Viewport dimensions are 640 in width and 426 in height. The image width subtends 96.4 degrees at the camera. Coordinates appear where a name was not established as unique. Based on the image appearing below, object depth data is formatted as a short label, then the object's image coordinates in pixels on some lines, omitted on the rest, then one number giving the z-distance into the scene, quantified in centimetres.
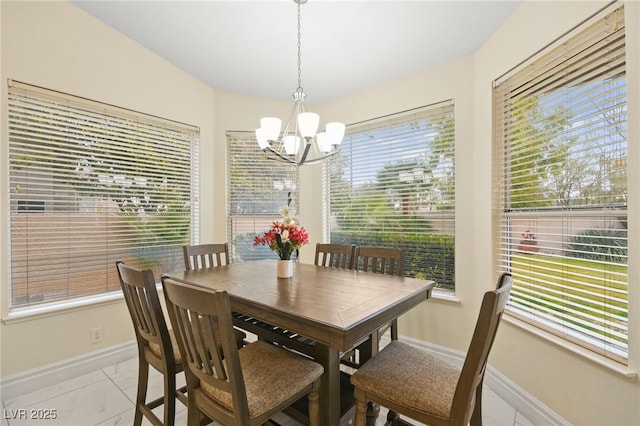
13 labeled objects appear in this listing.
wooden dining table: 125
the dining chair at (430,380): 107
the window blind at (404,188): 275
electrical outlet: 239
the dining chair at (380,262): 228
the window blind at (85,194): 211
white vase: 205
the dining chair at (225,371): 107
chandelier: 187
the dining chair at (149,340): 143
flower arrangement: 194
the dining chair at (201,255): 249
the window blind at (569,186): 149
